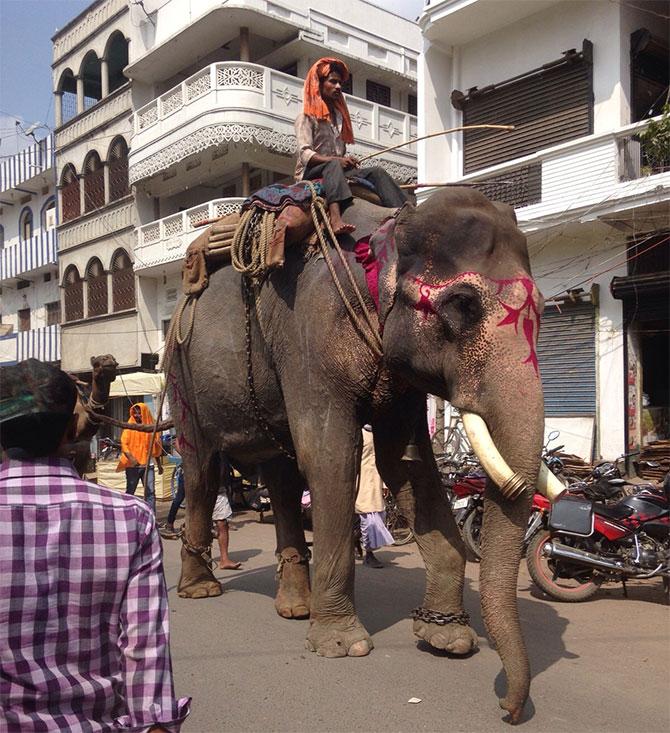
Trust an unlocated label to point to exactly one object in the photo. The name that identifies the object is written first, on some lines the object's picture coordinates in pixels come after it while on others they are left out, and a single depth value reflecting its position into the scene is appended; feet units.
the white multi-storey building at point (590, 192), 34.42
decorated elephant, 10.54
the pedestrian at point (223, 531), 23.58
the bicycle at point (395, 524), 28.66
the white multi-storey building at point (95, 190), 69.62
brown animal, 17.72
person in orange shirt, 32.81
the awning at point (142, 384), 50.31
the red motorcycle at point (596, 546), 18.45
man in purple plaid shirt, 5.48
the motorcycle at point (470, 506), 23.77
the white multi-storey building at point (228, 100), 55.47
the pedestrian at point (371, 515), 23.34
